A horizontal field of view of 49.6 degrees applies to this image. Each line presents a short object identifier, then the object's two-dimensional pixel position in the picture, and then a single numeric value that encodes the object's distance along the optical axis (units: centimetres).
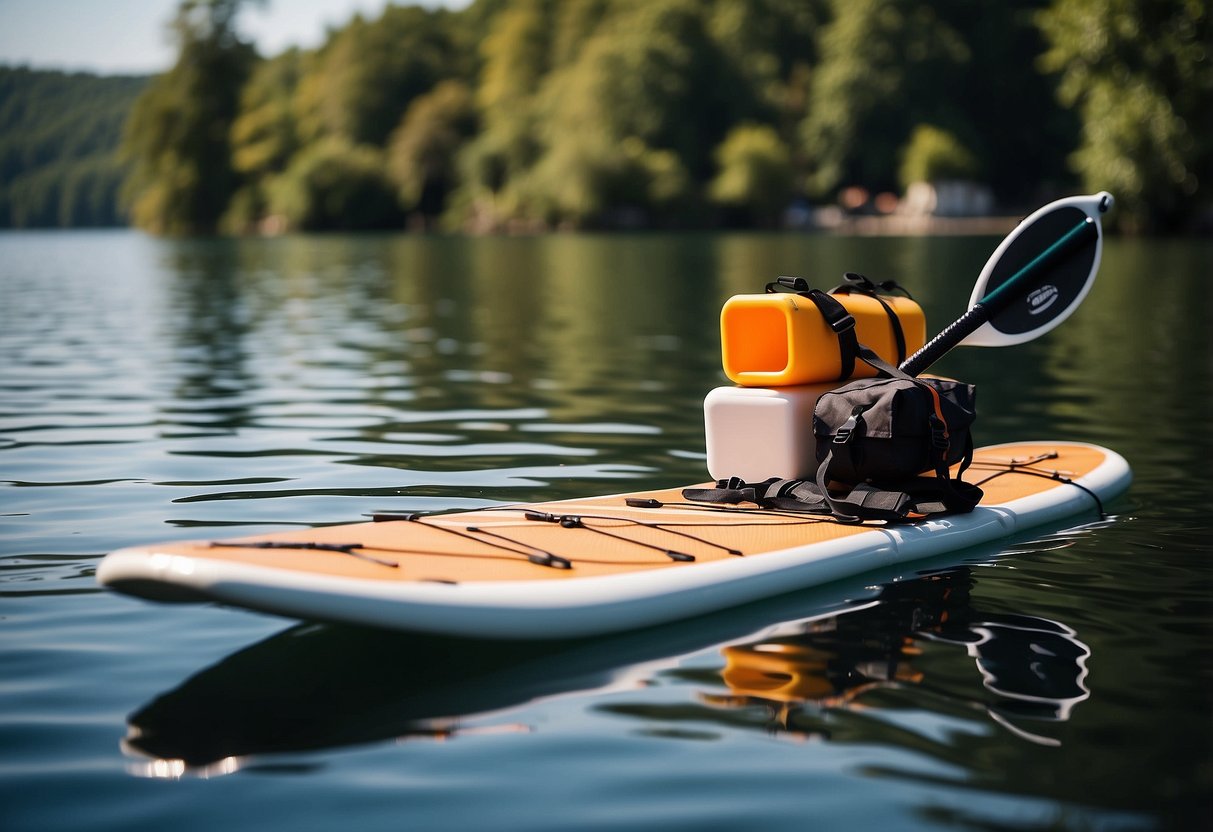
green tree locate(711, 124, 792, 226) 6588
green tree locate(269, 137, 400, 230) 7719
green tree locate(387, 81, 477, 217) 7900
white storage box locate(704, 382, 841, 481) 560
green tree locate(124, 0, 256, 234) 7806
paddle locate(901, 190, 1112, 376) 625
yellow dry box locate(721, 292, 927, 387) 554
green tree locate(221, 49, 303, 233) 8462
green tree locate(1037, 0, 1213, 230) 3108
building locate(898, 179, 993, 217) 6500
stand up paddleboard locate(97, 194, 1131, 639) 375
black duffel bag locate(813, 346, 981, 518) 533
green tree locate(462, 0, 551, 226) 7225
